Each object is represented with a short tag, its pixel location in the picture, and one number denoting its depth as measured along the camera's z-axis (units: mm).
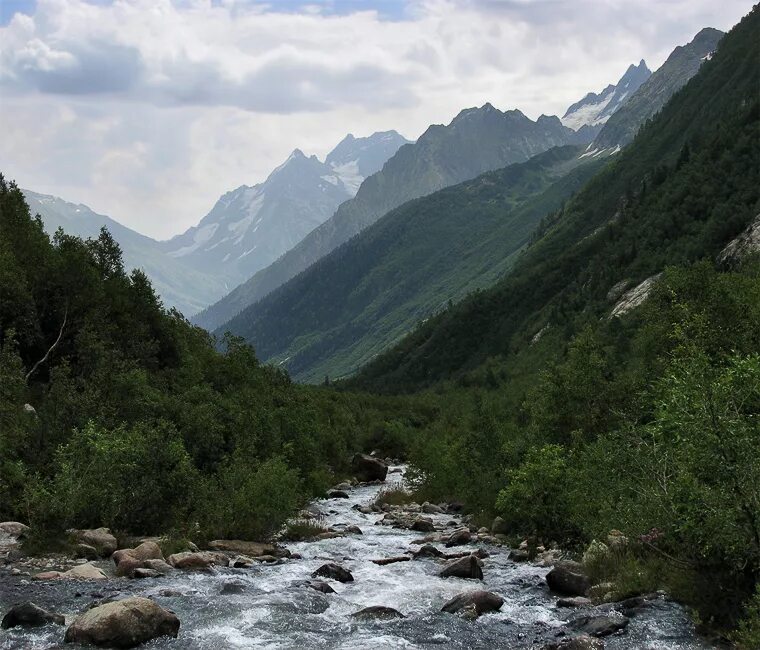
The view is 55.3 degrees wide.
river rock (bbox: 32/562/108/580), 25319
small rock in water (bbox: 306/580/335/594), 26505
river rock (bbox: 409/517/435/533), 43031
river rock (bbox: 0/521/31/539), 30484
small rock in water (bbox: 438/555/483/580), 29109
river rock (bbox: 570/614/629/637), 20484
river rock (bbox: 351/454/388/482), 79688
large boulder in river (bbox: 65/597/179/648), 19016
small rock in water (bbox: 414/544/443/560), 34219
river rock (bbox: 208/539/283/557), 33688
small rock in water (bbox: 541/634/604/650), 18328
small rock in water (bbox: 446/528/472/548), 37569
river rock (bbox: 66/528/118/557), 29438
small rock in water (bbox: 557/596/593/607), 23939
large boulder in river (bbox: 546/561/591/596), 25250
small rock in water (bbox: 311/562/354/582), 28906
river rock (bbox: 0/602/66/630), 20172
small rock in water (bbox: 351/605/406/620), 23125
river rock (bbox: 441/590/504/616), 23680
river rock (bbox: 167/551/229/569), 28562
